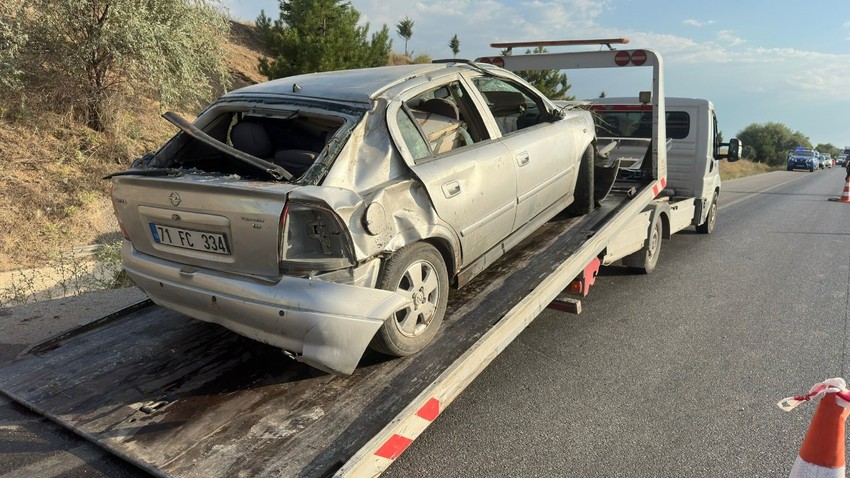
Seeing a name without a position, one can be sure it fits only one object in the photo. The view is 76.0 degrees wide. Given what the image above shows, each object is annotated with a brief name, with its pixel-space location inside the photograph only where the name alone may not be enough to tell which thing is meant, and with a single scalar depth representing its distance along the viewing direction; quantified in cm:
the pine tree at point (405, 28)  4950
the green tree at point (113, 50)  1191
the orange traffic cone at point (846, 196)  1633
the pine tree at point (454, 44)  4931
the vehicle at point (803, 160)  4225
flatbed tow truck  245
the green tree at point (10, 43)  1132
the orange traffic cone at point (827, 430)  222
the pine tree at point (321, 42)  1875
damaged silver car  261
